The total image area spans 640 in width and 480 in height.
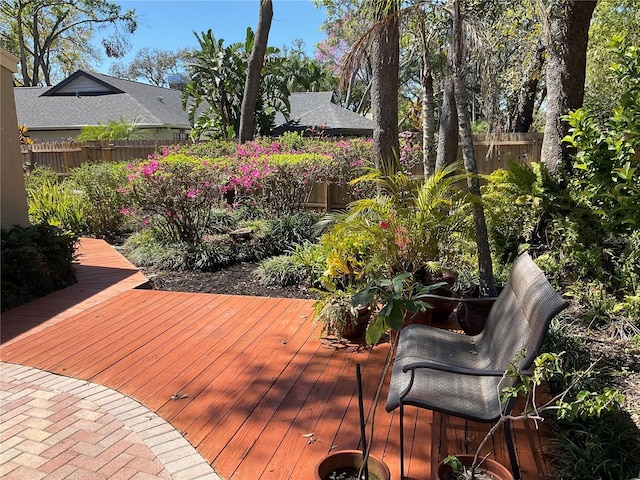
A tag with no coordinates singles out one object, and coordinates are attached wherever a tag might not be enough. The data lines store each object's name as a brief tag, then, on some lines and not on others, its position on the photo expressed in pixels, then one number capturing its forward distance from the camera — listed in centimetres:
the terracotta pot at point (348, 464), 205
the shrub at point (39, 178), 1010
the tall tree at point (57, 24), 2851
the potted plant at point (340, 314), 385
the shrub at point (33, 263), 504
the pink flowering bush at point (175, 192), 667
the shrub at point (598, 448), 222
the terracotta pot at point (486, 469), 202
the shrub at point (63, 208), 867
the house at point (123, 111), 1845
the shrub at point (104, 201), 886
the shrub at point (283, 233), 695
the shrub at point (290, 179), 731
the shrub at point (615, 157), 385
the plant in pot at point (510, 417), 187
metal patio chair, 211
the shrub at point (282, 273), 572
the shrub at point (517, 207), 488
